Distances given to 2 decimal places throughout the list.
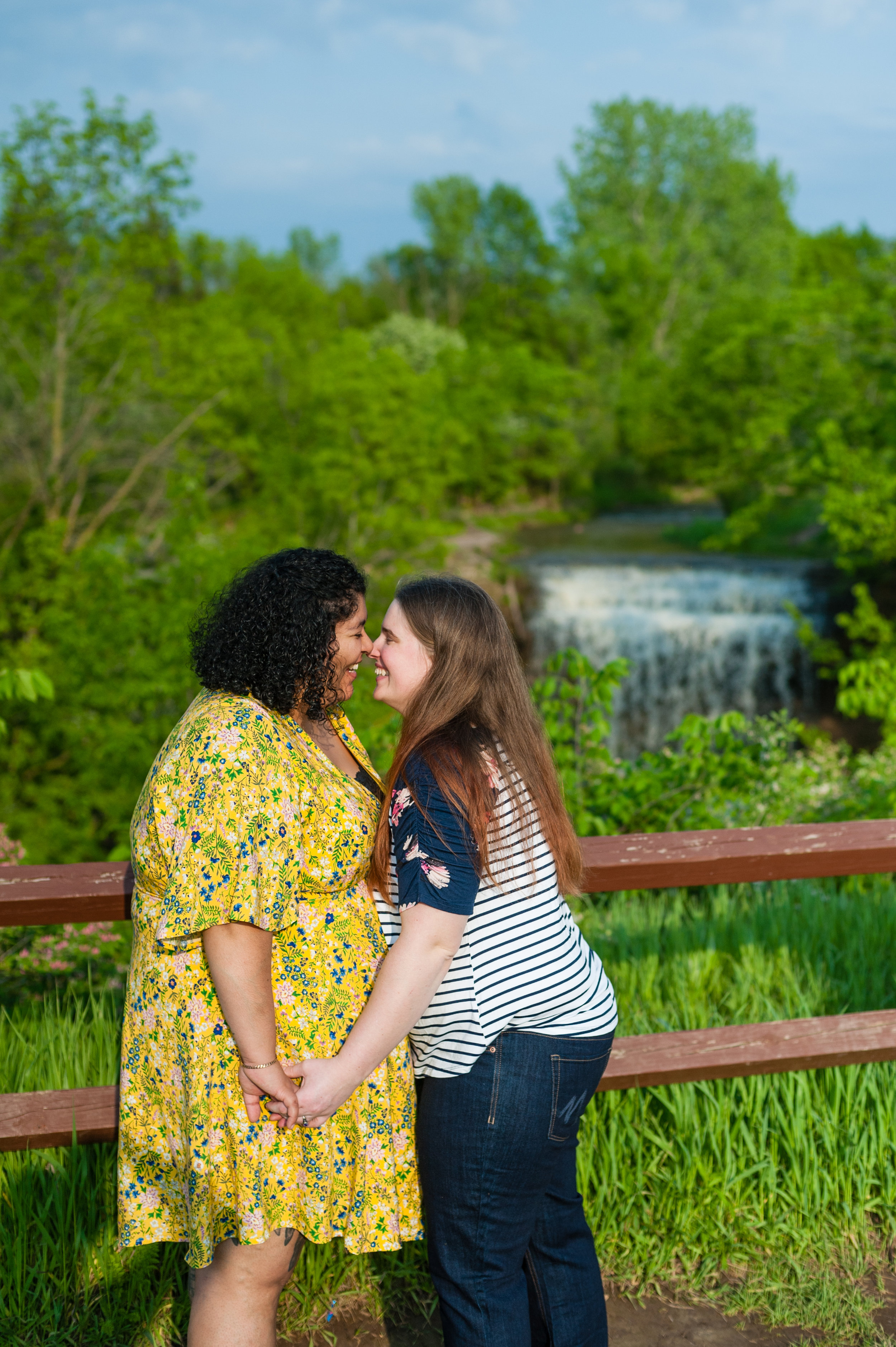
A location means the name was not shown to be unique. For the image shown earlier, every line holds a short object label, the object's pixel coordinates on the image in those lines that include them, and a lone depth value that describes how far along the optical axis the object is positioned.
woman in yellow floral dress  1.69
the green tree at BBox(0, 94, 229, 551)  13.62
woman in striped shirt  1.72
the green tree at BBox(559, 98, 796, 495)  40.72
